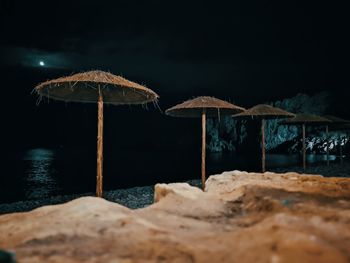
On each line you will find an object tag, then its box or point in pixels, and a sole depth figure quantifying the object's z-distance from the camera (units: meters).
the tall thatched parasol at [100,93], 7.12
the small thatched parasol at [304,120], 17.50
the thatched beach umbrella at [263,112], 13.12
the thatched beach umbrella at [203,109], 10.68
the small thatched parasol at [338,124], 20.61
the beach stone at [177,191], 4.55
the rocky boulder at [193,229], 2.21
